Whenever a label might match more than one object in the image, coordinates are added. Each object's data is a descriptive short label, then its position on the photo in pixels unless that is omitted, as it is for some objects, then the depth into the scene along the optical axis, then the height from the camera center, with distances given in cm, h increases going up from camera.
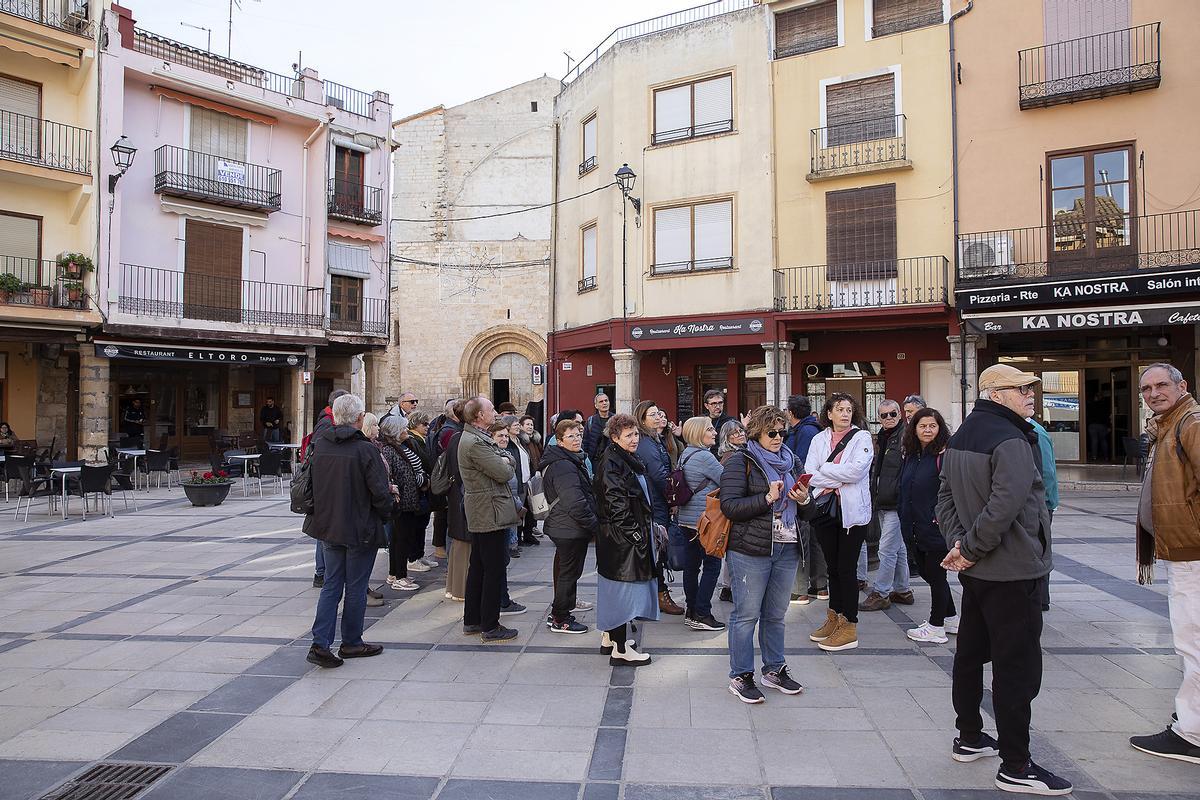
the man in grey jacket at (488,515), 557 -73
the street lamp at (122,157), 1659 +577
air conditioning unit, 1523 +317
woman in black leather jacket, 496 -84
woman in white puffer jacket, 521 -64
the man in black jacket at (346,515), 508 -67
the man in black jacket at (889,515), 616 -82
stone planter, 1322 -137
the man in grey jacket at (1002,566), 336 -68
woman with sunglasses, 435 -77
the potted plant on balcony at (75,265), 1677 +330
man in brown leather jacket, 362 -51
